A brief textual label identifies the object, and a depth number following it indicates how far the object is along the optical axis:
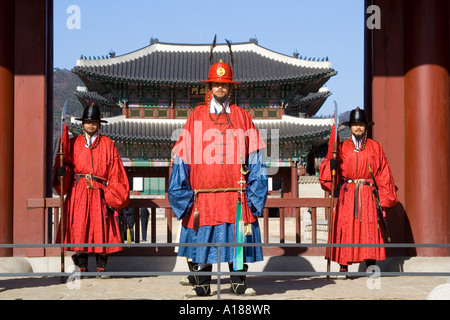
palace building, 31.48
